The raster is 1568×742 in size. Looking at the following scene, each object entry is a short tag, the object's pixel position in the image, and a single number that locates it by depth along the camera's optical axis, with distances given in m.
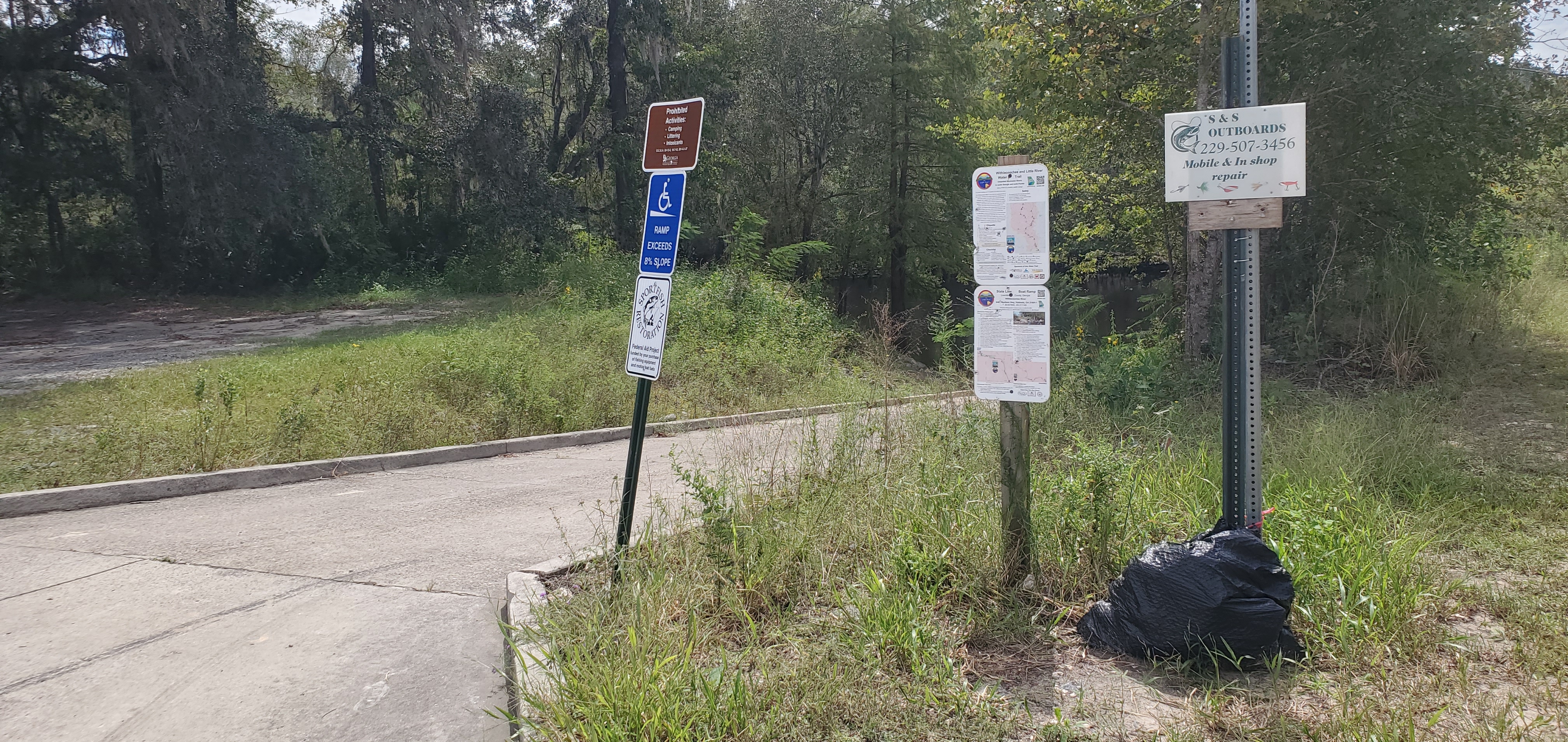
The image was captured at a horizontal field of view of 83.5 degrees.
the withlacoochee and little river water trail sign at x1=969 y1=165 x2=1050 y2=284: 4.21
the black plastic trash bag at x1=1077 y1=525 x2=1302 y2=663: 3.54
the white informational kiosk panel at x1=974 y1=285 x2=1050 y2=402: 4.23
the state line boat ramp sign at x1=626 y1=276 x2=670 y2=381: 4.32
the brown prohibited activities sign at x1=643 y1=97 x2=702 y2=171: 4.31
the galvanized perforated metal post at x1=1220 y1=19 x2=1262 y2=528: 4.08
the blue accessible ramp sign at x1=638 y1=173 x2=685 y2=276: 4.37
